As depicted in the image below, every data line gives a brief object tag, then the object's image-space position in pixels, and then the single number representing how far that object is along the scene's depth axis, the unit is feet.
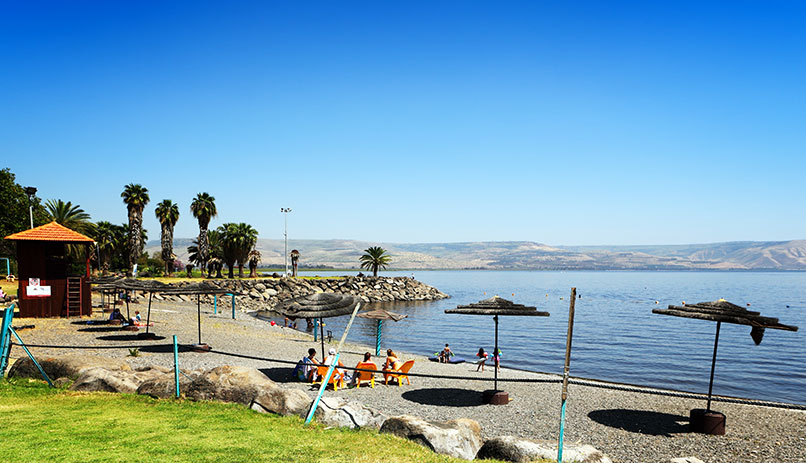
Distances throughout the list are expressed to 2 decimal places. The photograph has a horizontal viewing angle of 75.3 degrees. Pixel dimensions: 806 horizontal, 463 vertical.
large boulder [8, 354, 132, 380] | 43.14
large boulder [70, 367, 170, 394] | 39.19
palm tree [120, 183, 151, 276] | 231.63
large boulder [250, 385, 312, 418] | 33.91
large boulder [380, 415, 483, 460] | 29.43
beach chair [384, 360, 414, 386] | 57.47
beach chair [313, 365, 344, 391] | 53.11
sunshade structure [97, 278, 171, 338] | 80.28
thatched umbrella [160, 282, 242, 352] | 74.94
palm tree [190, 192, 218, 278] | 256.93
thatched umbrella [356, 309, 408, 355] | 71.97
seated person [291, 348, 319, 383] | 56.50
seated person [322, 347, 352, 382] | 53.52
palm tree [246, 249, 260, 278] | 270.79
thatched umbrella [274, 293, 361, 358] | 54.54
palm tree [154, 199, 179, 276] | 247.09
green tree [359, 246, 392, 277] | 320.70
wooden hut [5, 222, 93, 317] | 89.45
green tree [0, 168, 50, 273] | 197.77
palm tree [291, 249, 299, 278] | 298.88
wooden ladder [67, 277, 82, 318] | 95.61
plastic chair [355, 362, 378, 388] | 55.52
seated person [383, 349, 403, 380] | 60.04
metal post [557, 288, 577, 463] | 23.06
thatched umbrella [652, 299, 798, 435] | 39.94
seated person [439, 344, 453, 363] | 91.25
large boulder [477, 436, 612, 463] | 28.55
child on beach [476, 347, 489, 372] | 78.14
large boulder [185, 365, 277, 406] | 35.81
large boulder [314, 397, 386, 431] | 32.17
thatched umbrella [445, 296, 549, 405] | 48.70
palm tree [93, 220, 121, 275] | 237.45
